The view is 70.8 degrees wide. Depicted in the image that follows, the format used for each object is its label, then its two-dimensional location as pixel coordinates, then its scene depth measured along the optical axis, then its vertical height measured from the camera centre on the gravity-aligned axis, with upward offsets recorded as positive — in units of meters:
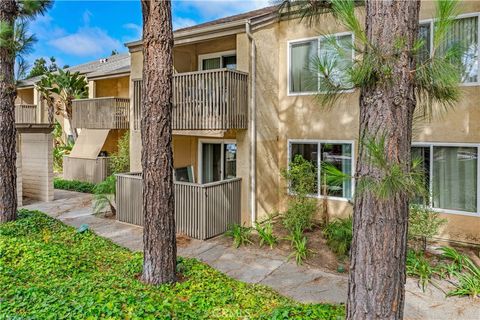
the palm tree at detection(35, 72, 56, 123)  20.41 +3.63
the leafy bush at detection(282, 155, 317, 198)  9.52 -0.84
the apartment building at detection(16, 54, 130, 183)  15.91 +1.53
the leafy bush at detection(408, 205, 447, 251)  7.31 -1.67
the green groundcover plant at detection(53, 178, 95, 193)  16.31 -1.84
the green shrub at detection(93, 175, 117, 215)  11.81 -1.66
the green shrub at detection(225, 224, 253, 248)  8.77 -2.34
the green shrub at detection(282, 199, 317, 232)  9.15 -1.87
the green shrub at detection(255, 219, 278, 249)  8.66 -2.29
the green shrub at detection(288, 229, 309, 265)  7.75 -2.36
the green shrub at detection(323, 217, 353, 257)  7.95 -2.22
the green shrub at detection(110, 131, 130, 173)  15.95 -0.42
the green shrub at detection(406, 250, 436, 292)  6.45 -2.42
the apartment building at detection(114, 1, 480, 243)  8.23 +0.80
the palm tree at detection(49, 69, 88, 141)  19.83 +3.60
